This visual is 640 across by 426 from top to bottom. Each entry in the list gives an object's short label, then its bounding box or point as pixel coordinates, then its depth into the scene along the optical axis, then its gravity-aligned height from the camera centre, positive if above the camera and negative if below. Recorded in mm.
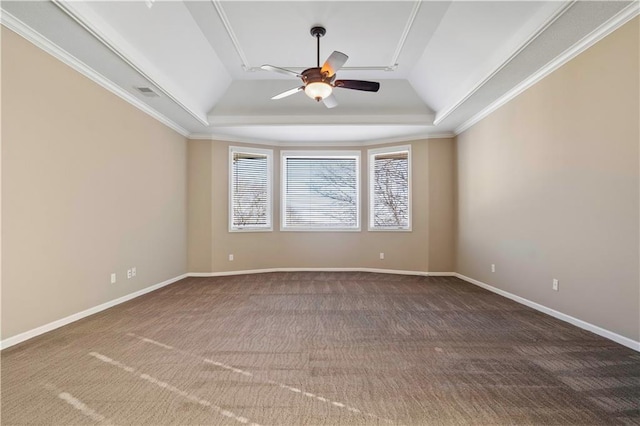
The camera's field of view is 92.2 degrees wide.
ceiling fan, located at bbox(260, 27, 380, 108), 3131 +1460
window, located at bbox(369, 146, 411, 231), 6277 +531
